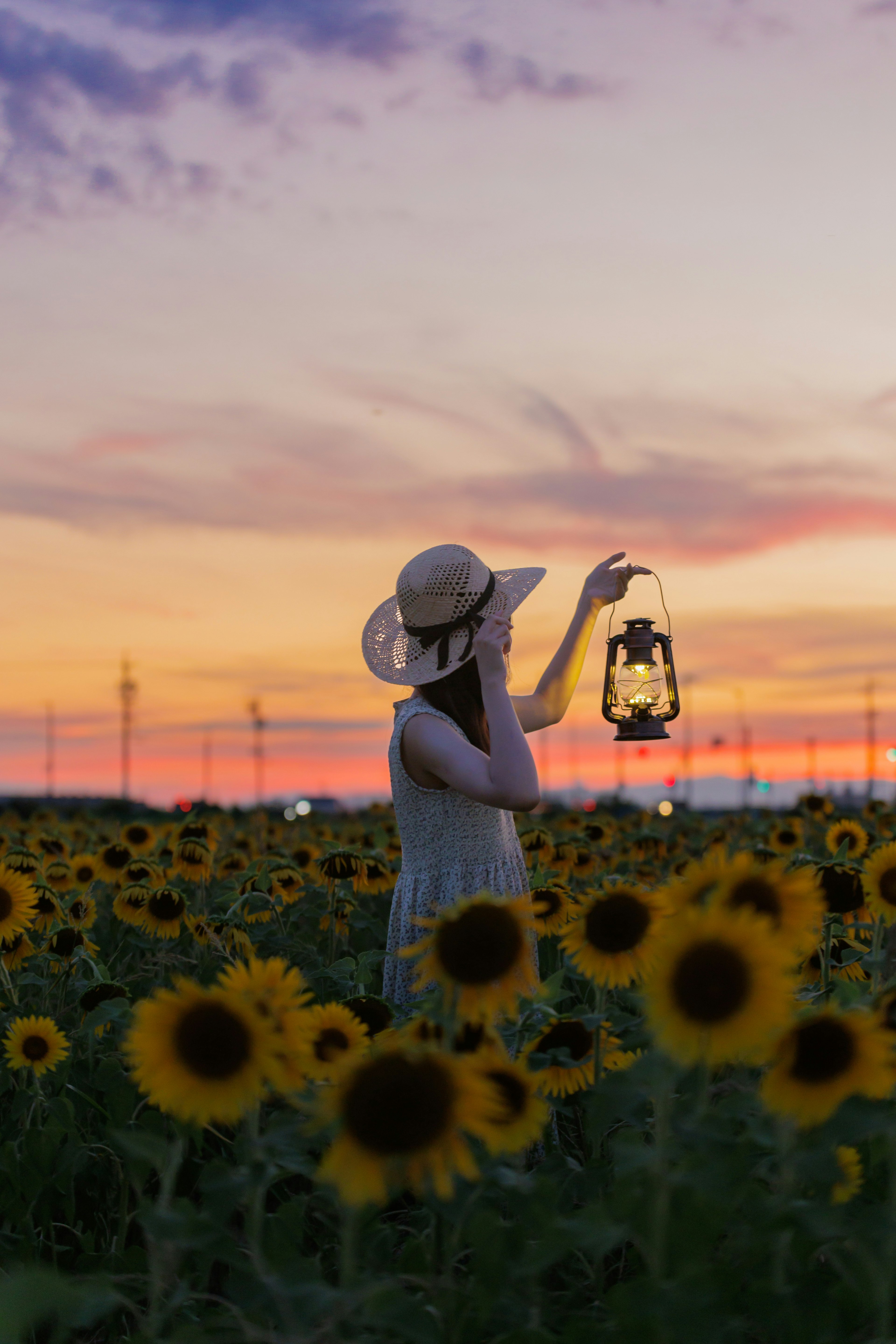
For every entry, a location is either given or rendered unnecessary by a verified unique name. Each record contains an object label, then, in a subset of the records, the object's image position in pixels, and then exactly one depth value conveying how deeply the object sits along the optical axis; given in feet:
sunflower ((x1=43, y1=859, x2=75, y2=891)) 21.54
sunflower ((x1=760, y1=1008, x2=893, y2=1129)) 5.52
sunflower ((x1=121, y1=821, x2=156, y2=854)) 26.99
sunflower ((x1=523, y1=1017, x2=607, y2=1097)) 7.64
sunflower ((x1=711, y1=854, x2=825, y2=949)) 6.14
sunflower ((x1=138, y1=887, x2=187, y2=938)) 16.19
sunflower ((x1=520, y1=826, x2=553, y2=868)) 21.22
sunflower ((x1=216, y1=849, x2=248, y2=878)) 23.30
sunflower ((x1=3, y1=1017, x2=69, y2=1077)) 10.73
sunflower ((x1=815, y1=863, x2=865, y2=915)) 10.93
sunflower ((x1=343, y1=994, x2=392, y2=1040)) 8.93
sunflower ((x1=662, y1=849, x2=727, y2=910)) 6.61
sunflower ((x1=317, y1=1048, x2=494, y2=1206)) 5.20
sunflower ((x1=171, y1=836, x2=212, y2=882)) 20.86
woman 12.85
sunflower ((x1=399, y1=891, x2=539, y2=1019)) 6.22
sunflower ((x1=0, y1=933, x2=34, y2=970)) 15.12
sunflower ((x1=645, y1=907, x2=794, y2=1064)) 5.50
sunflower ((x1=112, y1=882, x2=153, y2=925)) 17.35
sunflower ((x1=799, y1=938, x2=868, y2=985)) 11.43
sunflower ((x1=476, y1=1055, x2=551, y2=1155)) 5.79
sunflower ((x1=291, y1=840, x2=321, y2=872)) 25.76
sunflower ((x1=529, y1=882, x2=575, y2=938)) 12.39
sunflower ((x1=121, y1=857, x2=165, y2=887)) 18.69
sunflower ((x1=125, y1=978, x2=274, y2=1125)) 5.85
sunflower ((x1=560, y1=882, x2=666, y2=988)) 7.18
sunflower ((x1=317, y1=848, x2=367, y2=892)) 17.04
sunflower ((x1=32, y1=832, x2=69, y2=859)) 25.62
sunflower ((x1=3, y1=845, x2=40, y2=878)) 17.79
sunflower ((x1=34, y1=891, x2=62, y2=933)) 15.52
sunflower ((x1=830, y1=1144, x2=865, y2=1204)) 6.60
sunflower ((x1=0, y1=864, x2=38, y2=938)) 14.23
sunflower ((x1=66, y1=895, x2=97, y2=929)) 16.21
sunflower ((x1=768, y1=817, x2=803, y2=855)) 23.80
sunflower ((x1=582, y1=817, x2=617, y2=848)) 26.63
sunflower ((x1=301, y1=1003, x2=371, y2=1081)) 6.94
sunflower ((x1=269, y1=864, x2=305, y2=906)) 19.17
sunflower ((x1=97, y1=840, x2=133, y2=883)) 20.54
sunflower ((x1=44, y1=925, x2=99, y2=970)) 13.88
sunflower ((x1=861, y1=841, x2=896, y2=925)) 9.46
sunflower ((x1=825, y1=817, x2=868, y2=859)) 18.03
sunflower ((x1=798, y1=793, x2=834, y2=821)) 32.63
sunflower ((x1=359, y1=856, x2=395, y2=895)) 18.35
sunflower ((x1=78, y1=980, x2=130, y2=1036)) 11.36
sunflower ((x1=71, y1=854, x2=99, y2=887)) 22.27
